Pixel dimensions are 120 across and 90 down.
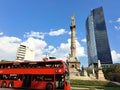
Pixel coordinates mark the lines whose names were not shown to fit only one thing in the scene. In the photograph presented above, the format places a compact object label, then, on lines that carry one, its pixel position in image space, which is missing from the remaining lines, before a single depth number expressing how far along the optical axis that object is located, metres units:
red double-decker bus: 10.34
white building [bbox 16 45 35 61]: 50.19
